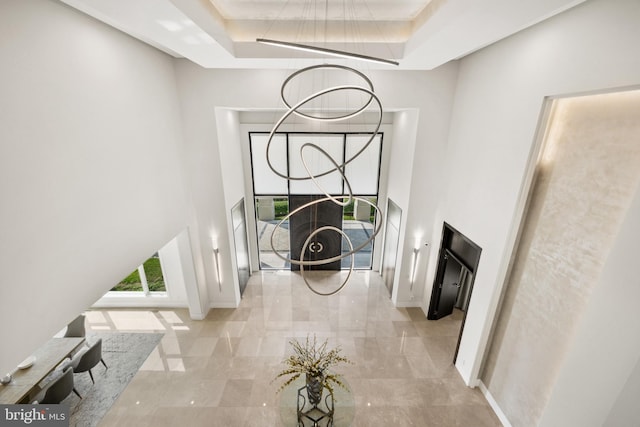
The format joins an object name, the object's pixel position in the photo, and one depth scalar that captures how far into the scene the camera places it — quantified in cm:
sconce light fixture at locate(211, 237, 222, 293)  687
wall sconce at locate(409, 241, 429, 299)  703
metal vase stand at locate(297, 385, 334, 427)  435
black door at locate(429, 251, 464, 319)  656
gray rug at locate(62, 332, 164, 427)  473
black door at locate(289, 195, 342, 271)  881
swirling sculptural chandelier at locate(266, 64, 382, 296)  597
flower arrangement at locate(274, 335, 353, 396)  410
